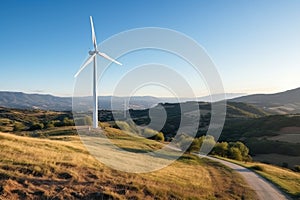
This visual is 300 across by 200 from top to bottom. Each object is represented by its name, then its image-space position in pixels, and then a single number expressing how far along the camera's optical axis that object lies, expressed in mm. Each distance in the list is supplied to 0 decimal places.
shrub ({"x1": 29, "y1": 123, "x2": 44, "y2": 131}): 80741
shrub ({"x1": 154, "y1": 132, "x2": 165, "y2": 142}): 79836
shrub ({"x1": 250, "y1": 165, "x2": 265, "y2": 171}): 42470
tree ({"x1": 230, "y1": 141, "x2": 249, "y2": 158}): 66882
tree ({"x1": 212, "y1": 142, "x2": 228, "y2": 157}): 63993
